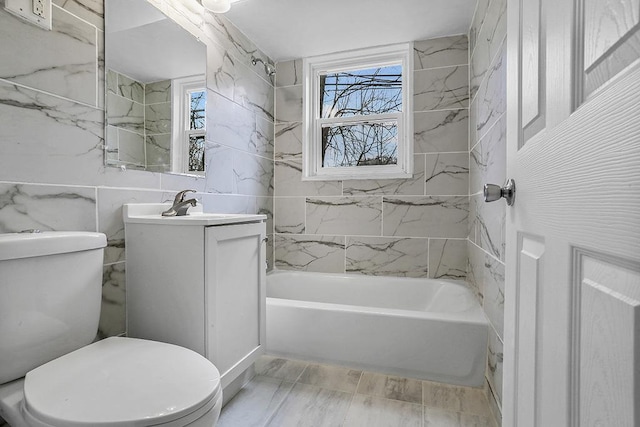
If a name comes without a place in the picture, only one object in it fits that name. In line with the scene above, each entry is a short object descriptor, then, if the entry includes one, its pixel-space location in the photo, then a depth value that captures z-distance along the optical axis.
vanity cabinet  1.30
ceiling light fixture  1.87
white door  0.34
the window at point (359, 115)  2.66
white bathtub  1.71
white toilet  0.79
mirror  1.45
